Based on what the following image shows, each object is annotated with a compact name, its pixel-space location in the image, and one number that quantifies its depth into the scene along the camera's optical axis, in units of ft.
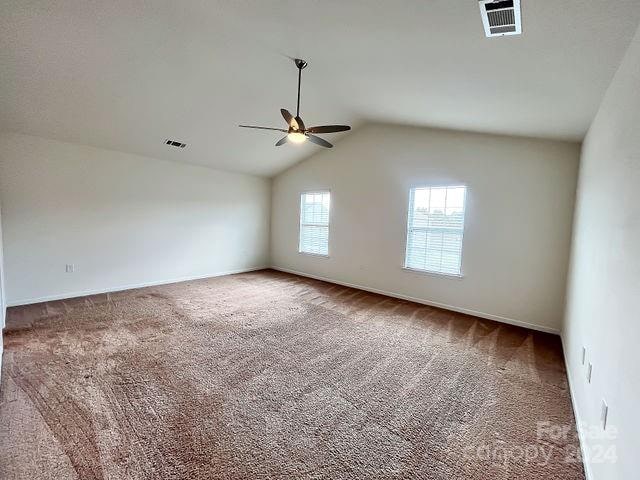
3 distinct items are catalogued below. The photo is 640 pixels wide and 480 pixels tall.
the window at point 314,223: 20.94
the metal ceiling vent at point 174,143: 16.08
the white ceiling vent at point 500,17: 5.41
